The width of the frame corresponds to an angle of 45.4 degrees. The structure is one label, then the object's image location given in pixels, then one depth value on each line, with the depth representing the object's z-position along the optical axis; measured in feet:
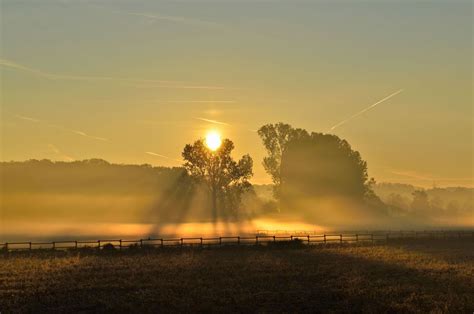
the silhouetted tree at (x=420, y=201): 598.14
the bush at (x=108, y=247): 170.40
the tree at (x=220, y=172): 350.84
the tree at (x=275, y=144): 397.19
